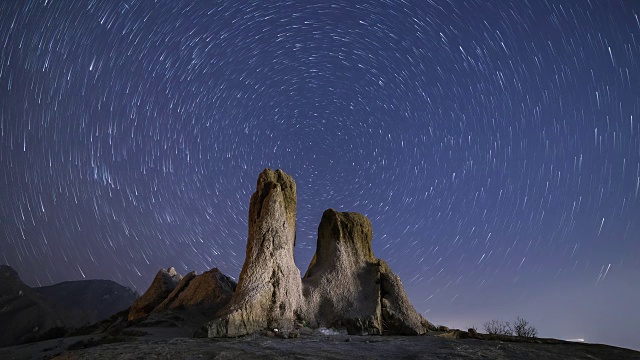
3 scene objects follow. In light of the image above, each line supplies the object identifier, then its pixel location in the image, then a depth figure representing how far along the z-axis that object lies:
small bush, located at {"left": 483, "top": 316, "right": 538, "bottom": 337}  28.26
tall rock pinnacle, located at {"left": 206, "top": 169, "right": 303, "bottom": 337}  14.46
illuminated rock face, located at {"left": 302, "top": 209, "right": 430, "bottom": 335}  17.88
